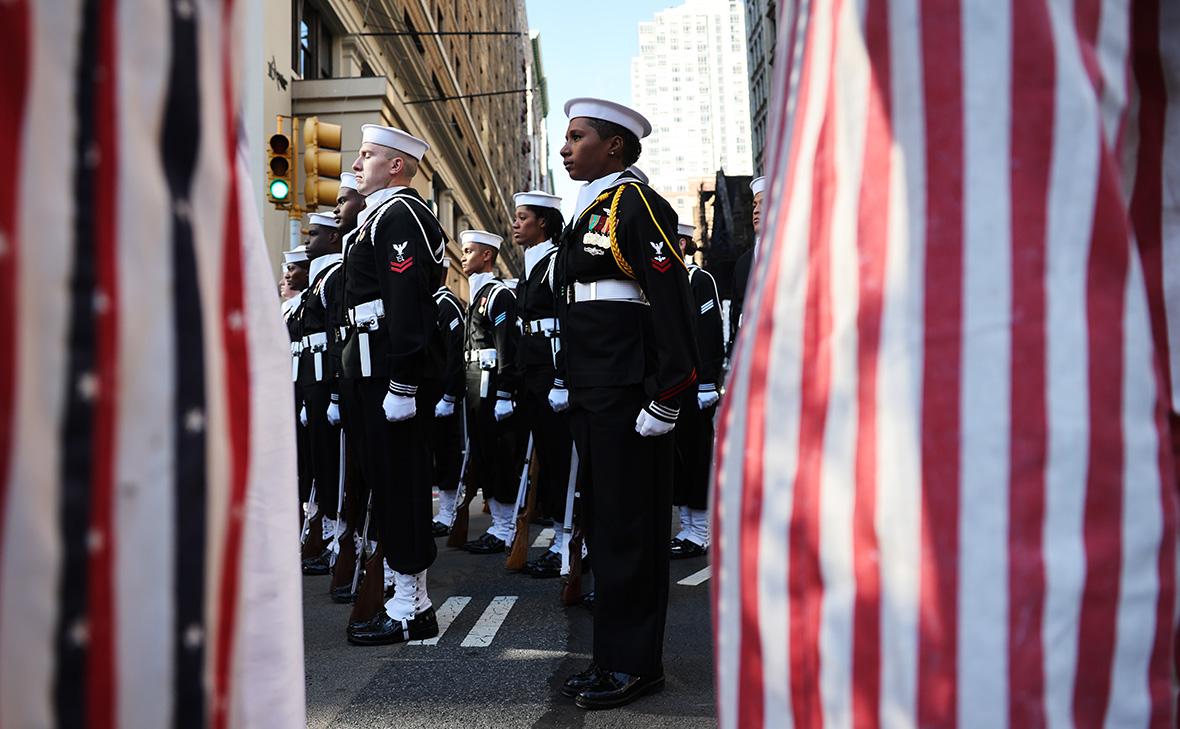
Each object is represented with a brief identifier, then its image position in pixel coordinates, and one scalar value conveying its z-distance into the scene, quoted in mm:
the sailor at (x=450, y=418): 7078
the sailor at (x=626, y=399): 3061
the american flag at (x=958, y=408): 753
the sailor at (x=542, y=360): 5730
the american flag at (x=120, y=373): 541
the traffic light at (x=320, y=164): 9320
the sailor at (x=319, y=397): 5984
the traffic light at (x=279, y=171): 9281
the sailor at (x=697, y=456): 6188
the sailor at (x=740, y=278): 6650
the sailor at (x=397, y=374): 3814
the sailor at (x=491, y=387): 6781
